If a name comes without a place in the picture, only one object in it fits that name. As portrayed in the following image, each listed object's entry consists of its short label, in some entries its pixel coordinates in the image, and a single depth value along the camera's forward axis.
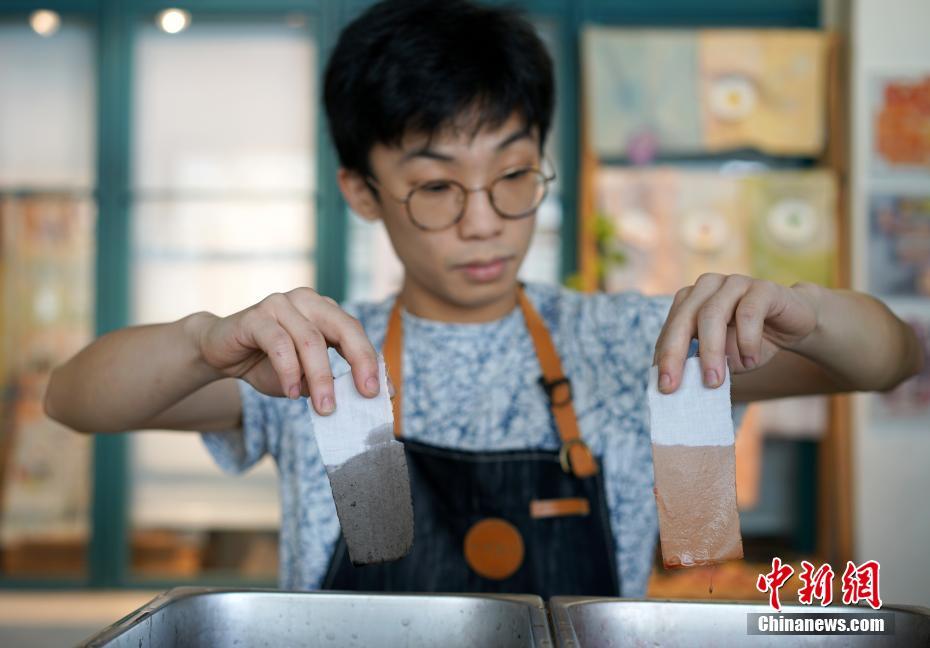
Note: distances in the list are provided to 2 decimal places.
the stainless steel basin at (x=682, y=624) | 0.85
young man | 1.21
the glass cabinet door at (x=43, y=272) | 3.27
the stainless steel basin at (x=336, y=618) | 0.88
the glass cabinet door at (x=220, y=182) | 3.31
